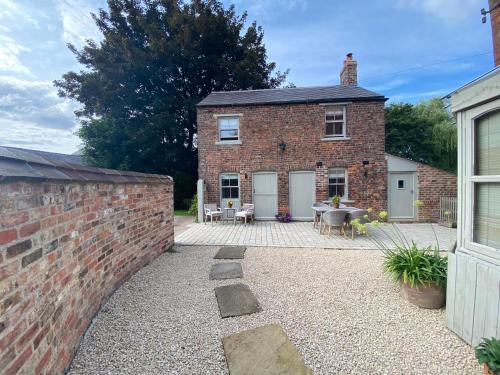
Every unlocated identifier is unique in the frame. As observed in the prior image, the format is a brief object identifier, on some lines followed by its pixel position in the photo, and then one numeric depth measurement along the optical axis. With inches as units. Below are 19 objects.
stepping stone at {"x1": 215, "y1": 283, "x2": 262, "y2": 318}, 116.9
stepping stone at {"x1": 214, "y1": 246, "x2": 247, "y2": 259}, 205.2
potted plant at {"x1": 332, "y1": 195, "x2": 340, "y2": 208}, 296.2
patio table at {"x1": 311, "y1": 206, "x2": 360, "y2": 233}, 298.6
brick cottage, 383.9
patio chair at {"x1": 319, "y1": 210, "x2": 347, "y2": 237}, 265.9
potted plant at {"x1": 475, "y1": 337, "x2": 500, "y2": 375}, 64.6
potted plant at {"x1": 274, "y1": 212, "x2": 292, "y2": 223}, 385.1
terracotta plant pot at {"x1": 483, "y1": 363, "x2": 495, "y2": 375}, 65.6
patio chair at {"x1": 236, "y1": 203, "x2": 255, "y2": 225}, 354.1
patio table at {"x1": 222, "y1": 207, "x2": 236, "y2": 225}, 368.2
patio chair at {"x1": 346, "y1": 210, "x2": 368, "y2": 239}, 259.3
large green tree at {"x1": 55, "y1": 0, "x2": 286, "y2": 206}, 571.8
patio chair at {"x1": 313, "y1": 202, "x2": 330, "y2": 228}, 332.2
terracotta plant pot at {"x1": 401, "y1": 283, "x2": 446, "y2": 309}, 117.6
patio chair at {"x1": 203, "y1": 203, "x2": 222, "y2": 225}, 366.0
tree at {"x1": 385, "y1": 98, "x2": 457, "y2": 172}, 611.8
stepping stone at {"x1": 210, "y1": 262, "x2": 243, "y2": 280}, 161.2
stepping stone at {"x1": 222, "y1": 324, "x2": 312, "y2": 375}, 79.4
